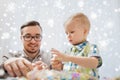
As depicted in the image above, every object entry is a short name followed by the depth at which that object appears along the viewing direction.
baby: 1.06
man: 1.31
